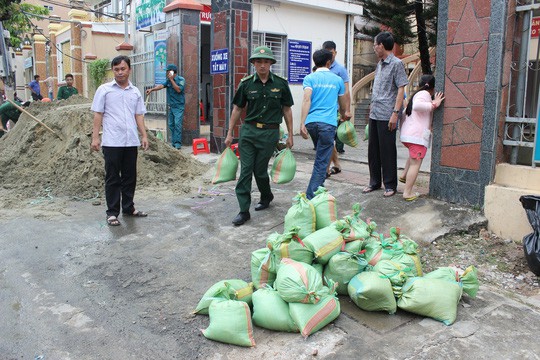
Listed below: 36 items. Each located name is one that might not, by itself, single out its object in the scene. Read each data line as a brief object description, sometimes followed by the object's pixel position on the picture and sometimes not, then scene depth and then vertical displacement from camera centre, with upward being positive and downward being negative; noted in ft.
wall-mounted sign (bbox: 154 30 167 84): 39.17 +3.65
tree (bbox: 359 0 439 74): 32.10 +6.32
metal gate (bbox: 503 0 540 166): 15.56 +0.70
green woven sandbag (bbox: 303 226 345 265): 11.55 -3.30
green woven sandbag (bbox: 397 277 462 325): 10.62 -4.20
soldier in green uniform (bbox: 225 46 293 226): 16.70 -0.61
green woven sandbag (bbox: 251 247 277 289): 11.21 -3.78
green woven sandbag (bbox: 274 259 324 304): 9.95 -3.68
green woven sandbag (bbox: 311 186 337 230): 13.35 -2.91
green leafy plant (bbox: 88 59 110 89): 61.41 +4.05
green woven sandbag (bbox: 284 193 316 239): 13.12 -3.07
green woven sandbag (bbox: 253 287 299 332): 10.17 -4.36
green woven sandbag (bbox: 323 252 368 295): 11.31 -3.77
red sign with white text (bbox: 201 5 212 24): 42.11 +7.75
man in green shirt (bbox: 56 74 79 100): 41.51 +0.85
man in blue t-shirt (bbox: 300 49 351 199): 17.84 -0.25
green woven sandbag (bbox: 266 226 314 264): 11.16 -3.26
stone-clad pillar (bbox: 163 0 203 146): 36.83 +3.68
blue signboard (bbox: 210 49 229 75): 29.45 +2.54
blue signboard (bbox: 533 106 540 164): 15.06 -1.15
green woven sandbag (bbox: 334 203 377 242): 11.96 -3.07
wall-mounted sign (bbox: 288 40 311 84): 43.29 +3.87
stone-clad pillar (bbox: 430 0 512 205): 15.79 +0.32
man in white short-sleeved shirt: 16.80 -0.88
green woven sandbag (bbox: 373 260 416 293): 11.09 -3.81
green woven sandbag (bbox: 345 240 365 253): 11.79 -3.40
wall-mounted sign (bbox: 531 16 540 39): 15.47 +2.51
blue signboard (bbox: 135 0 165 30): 46.55 +8.80
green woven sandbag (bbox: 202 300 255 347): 9.75 -4.41
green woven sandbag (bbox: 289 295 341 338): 9.91 -4.29
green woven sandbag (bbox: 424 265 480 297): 11.39 -3.95
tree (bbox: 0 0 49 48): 45.96 +8.82
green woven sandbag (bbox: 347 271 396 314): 10.64 -4.09
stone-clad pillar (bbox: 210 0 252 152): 29.22 +3.56
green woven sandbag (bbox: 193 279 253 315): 10.58 -4.15
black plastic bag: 13.08 -3.52
